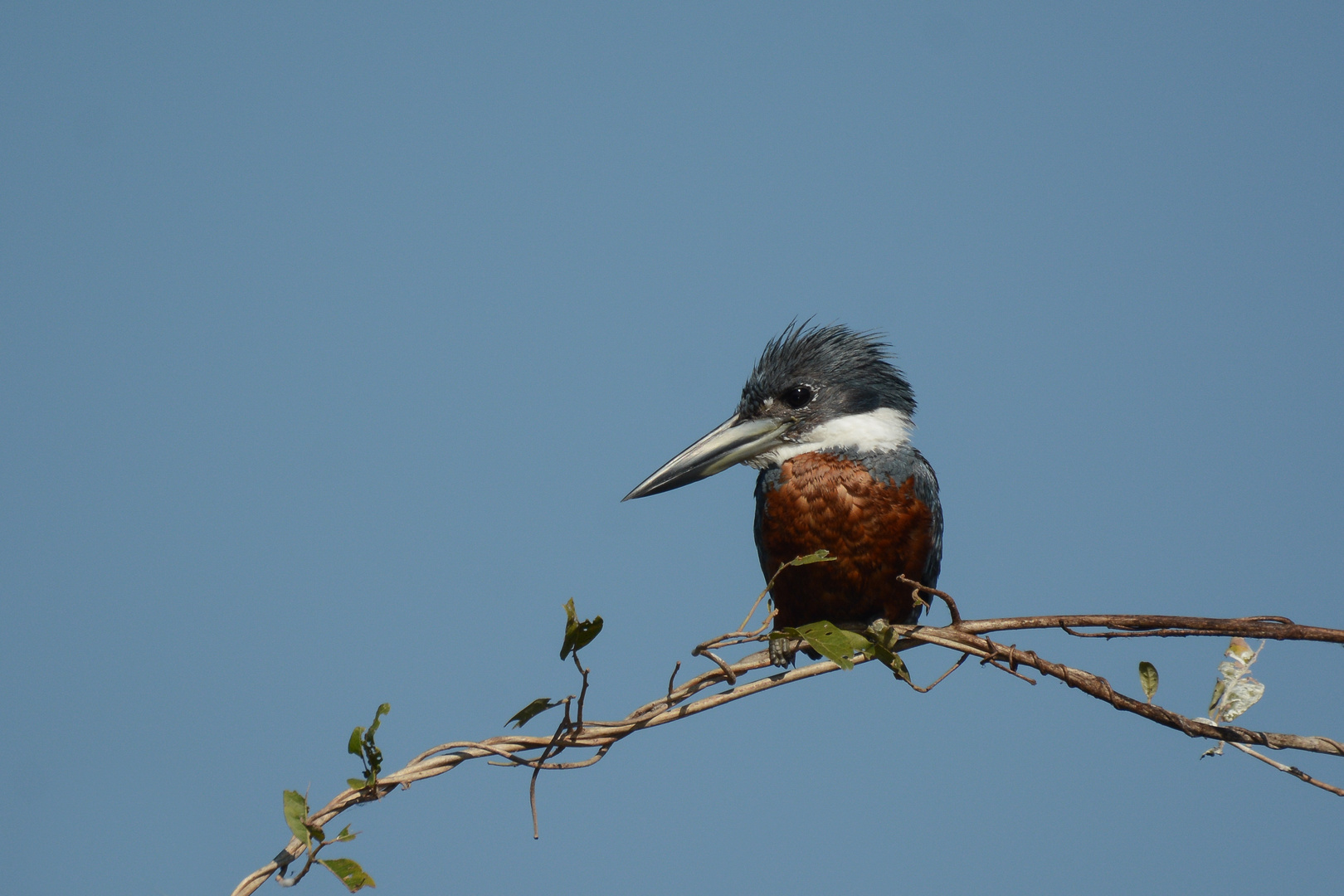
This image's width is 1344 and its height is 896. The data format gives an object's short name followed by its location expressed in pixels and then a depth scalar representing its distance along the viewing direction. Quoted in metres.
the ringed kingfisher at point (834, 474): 9.12
